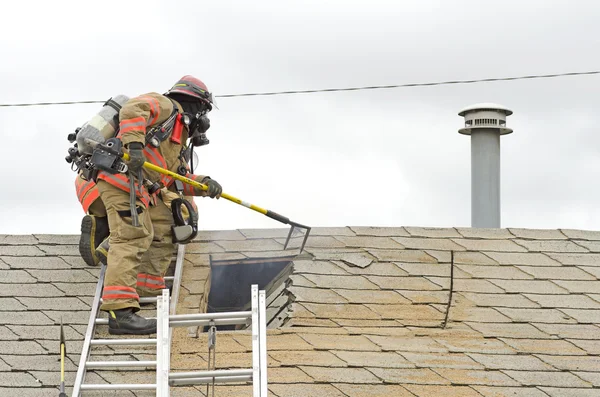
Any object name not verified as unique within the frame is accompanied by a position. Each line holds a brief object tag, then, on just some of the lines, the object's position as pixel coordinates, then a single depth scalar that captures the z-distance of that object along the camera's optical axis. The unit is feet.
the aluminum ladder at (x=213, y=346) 33.28
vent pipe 66.18
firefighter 42.86
